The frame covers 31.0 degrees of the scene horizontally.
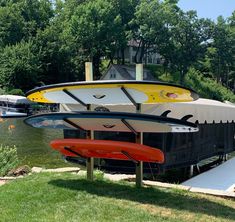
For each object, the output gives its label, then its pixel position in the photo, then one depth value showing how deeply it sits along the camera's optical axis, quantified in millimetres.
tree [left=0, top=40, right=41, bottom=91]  54188
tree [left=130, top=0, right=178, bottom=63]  65938
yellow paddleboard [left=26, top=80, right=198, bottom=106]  6535
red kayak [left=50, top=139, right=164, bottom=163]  6691
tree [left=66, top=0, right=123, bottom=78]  63062
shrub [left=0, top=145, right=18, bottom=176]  10430
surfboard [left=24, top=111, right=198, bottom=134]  6309
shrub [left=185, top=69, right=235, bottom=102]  69500
